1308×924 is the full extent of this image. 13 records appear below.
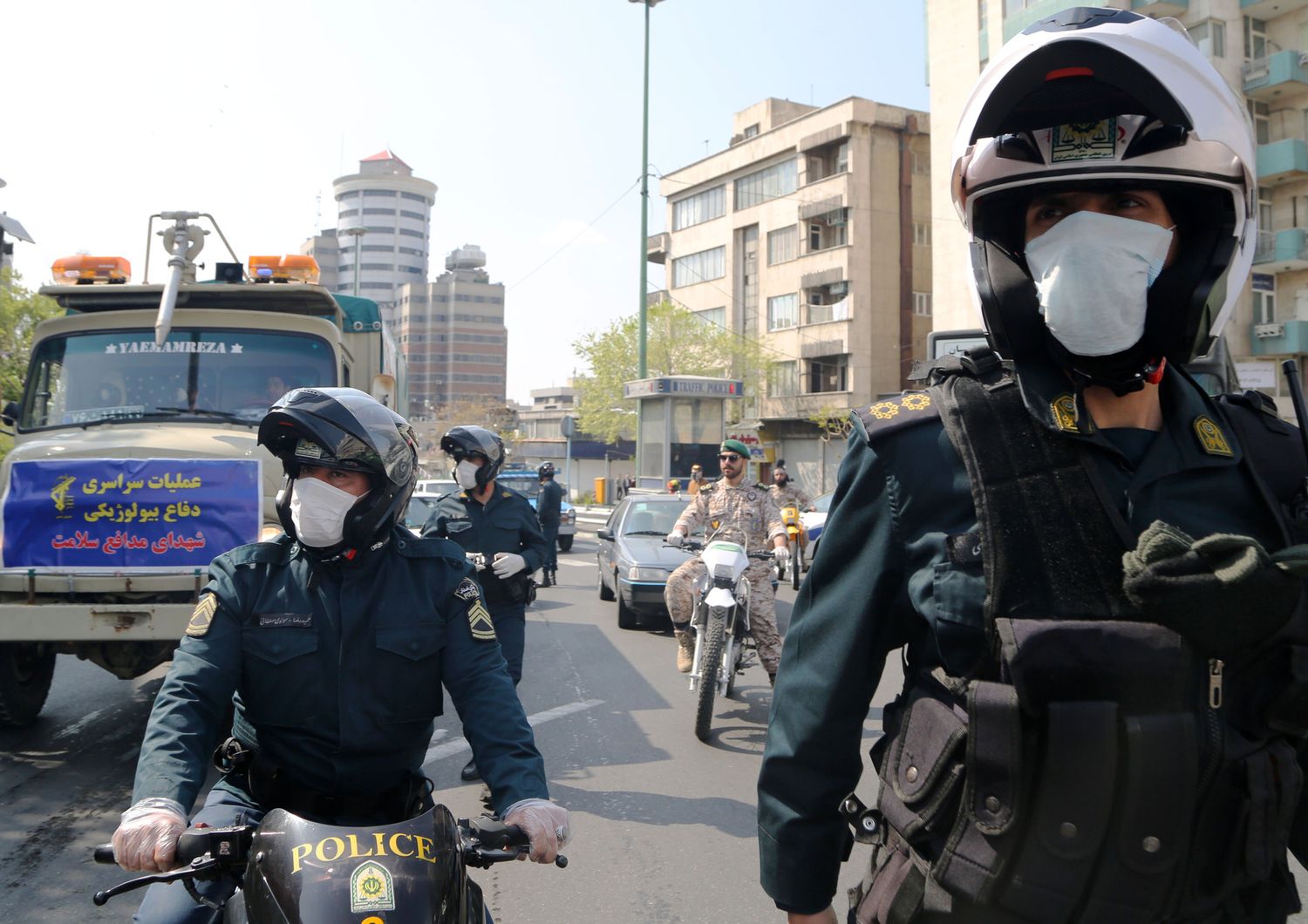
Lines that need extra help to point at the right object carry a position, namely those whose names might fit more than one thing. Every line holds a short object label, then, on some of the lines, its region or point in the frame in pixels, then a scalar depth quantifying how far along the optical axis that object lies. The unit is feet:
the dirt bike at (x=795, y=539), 51.55
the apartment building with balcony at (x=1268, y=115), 106.22
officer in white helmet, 4.90
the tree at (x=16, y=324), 49.85
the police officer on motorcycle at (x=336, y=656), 9.00
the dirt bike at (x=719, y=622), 23.66
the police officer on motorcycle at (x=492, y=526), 22.68
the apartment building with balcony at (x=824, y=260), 158.61
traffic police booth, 73.10
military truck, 20.26
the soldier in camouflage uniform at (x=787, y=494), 42.98
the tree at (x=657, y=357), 170.30
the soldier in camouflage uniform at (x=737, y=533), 26.35
